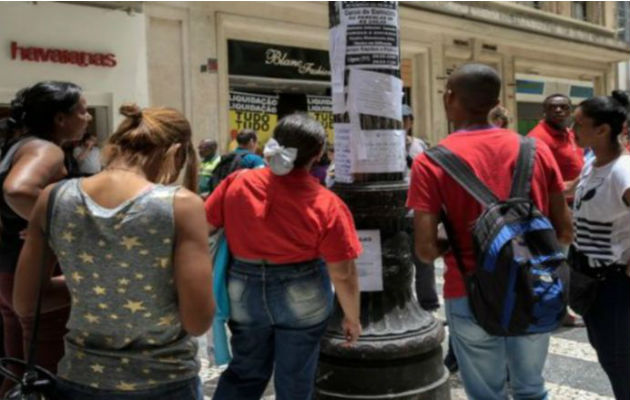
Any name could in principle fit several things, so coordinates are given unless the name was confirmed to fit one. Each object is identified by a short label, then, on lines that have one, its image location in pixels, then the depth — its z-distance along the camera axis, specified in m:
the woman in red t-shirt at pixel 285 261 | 3.04
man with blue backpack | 2.46
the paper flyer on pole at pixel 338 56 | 3.70
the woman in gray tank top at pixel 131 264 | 1.94
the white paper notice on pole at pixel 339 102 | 3.73
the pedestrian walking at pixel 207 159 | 9.78
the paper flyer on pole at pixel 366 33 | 3.67
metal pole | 3.61
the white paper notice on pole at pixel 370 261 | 3.63
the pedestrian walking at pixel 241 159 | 7.23
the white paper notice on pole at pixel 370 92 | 3.67
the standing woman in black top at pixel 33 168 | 2.78
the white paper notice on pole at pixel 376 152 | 3.70
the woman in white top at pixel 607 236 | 3.12
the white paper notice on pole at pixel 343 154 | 3.74
